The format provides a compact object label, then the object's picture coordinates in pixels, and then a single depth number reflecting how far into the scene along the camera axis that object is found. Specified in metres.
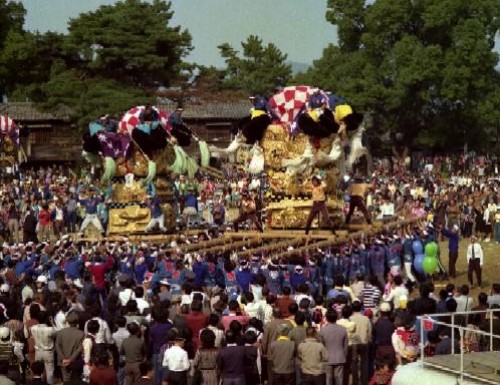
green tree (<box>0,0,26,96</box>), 58.19
